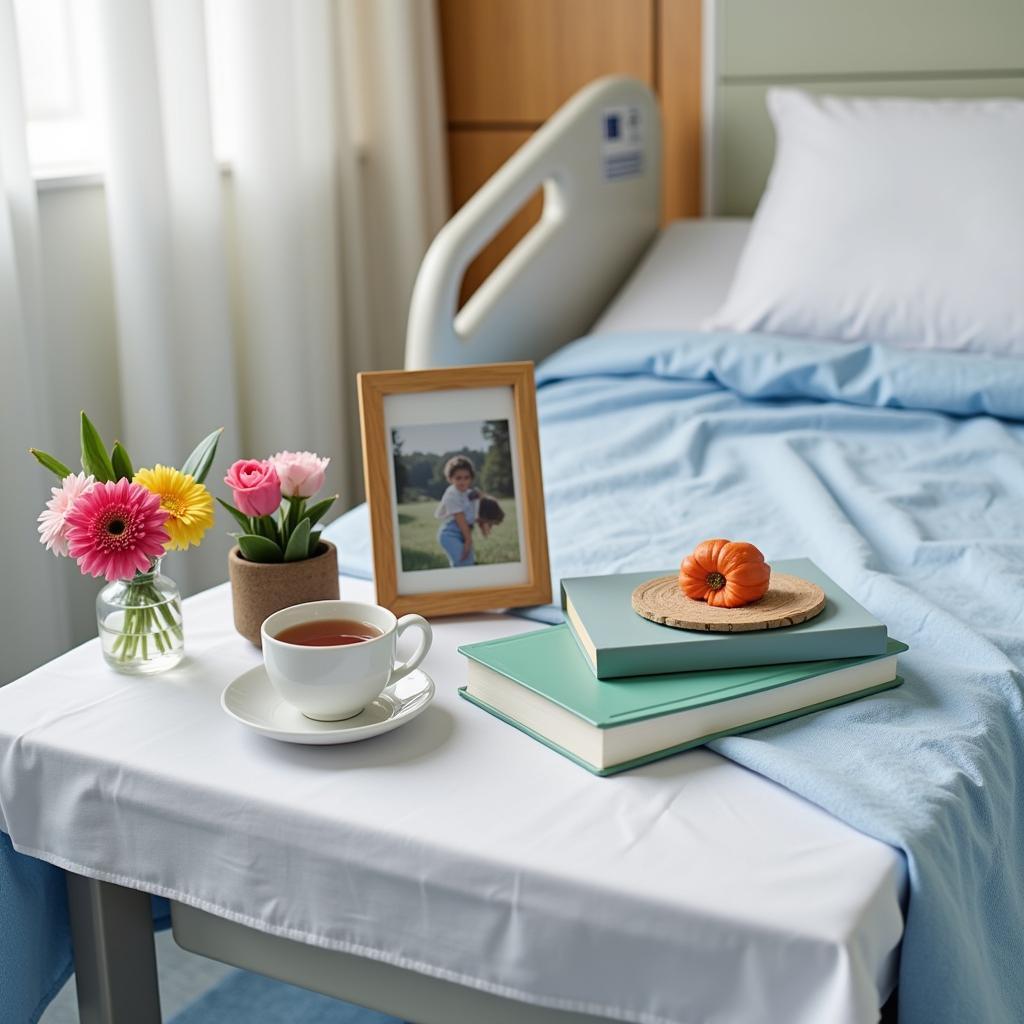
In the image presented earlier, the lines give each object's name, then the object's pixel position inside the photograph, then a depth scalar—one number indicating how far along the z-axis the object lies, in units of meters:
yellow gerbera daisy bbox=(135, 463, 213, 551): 1.00
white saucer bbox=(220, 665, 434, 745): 0.87
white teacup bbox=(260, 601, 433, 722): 0.87
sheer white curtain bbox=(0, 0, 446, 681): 1.81
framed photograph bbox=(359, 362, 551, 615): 1.09
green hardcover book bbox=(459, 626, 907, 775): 0.84
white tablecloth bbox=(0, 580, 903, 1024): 0.70
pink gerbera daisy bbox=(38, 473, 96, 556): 0.97
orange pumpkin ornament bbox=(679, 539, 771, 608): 0.94
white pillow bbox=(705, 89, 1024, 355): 1.81
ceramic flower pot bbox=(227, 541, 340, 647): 1.04
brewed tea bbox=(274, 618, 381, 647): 0.92
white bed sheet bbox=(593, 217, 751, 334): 2.08
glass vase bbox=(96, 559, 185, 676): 1.02
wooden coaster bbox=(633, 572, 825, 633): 0.91
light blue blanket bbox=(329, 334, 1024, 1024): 0.79
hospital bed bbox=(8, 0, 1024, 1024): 0.69
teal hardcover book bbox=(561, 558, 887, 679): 0.89
